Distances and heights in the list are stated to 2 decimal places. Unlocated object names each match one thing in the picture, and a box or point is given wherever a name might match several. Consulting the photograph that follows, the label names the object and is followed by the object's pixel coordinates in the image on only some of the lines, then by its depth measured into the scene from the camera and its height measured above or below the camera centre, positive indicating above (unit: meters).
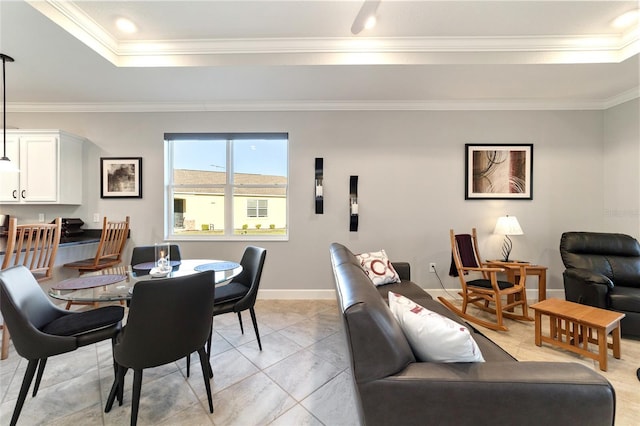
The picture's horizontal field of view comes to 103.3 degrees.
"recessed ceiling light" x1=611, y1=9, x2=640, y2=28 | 2.02 +1.60
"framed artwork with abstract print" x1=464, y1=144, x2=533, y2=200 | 3.33 +0.55
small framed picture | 3.38 +0.47
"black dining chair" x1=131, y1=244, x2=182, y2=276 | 2.40 -0.42
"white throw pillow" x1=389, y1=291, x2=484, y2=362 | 1.04 -0.53
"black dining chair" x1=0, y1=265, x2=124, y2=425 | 1.34 -0.67
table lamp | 3.01 -0.16
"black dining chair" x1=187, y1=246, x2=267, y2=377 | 1.99 -0.66
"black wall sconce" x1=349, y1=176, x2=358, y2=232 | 3.34 +0.20
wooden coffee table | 1.88 -0.90
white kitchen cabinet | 3.04 +0.54
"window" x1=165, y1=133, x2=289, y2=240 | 3.51 +0.37
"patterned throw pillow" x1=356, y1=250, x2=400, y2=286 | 2.53 -0.57
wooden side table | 2.87 -0.68
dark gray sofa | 0.90 -0.64
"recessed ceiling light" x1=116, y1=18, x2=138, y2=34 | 2.09 +1.59
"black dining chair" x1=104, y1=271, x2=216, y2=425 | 1.26 -0.57
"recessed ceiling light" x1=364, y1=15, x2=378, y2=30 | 2.00 +1.54
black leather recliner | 2.29 -0.61
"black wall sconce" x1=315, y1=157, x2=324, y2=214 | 3.33 +0.36
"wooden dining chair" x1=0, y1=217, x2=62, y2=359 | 1.99 -0.31
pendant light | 2.32 +0.49
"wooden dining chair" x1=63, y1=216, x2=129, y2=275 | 2.78 -0.44
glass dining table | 1.48 -0.47
